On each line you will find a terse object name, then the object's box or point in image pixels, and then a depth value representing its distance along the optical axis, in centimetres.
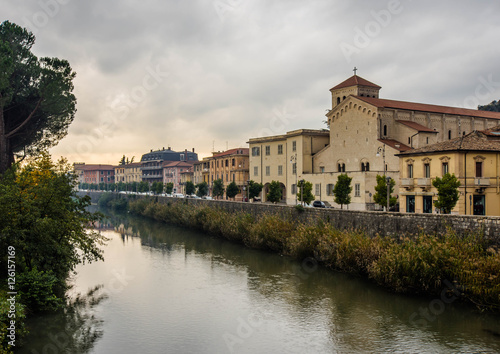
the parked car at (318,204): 4930
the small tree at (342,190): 4481
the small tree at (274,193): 5531
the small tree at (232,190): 6888
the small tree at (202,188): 7688
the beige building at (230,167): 7819
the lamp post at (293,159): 5979
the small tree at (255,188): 6594
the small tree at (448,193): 2938
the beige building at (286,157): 6165
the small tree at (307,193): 4988
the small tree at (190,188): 8544
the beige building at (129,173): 14112
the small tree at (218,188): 7356
